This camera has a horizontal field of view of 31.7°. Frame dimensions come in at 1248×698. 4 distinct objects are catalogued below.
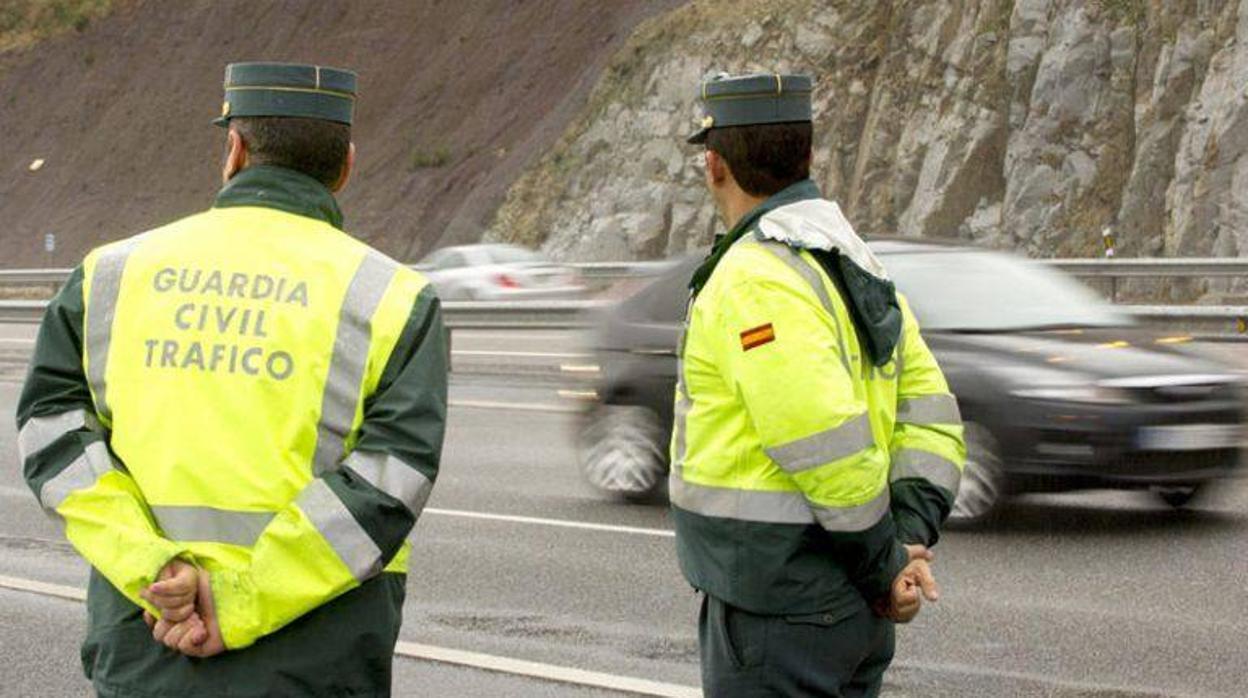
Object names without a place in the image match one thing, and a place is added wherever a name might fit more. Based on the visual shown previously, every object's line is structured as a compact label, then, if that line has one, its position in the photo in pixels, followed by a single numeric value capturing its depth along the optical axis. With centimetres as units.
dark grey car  1129
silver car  3262
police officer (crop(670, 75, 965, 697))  392
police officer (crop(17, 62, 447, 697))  371
